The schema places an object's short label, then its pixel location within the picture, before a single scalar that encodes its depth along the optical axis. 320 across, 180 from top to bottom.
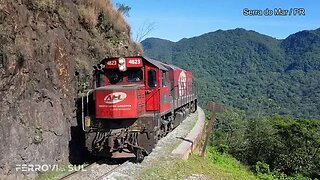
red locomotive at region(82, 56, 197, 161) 8.68
